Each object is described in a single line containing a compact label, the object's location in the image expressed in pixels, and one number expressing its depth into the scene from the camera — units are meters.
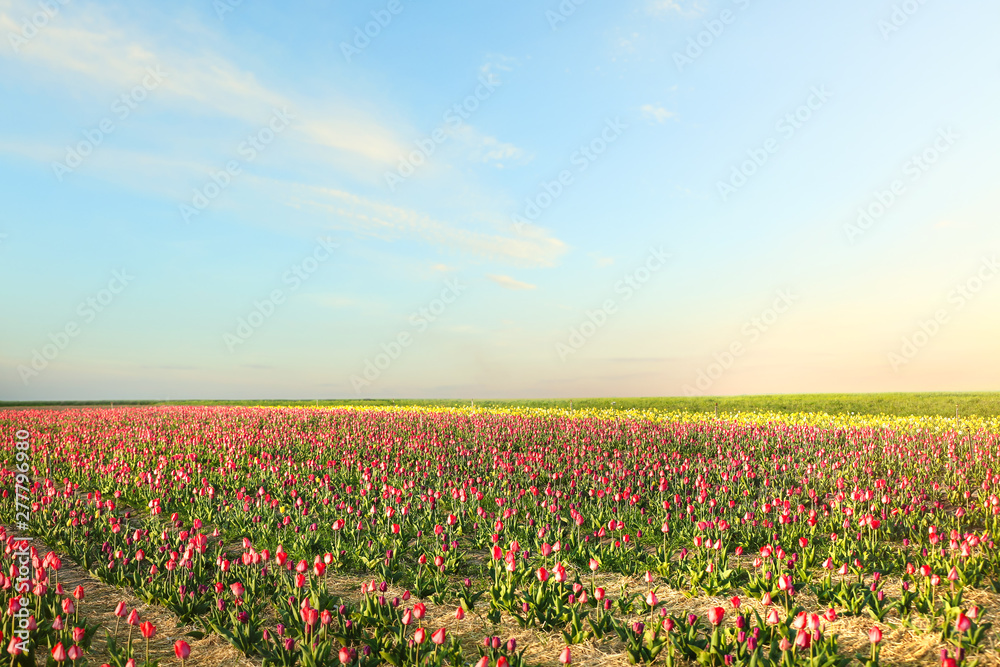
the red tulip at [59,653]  3.89
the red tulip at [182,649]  3.97
